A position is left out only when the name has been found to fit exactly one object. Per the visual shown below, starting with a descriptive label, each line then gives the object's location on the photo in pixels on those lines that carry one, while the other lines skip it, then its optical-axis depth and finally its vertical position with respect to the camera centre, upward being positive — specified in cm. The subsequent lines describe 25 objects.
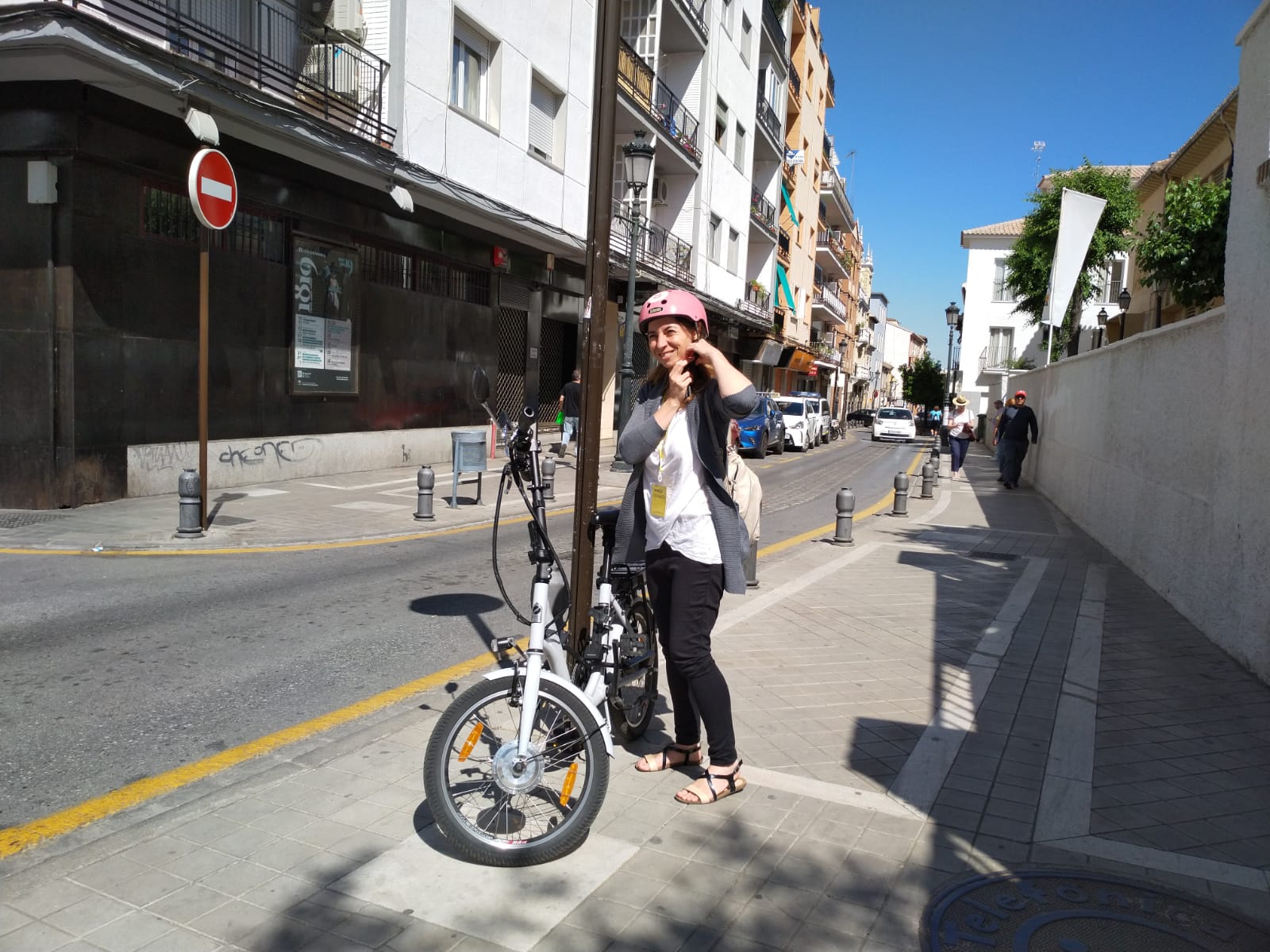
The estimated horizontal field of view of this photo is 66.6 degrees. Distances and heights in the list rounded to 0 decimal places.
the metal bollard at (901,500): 1383 -115
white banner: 1675 +335
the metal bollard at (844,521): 1059 -115
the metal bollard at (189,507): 895 -106
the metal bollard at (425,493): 1084 -103
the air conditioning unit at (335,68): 1378 +479
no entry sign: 888 +194
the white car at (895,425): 4403 -31
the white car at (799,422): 3061 -22
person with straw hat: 2102 -22
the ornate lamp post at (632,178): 1667 +403
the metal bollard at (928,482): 1667 -108
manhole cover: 285 -152
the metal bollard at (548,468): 1313 -87
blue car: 2478 -45
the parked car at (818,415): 3341 +3
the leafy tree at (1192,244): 1627 +316
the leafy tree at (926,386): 8394 +300
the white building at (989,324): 5453 +566
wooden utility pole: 426 +49
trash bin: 1191 -64
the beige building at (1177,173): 2286 +720
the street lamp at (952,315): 3506 +388
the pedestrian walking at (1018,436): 1842 -27
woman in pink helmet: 339 -33
